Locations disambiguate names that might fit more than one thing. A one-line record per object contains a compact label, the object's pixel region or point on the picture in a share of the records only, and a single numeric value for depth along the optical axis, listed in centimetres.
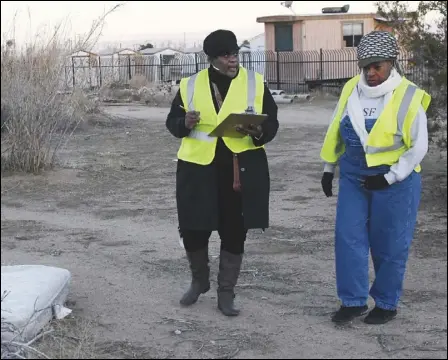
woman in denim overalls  505
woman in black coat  536
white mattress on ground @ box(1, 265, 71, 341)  468
